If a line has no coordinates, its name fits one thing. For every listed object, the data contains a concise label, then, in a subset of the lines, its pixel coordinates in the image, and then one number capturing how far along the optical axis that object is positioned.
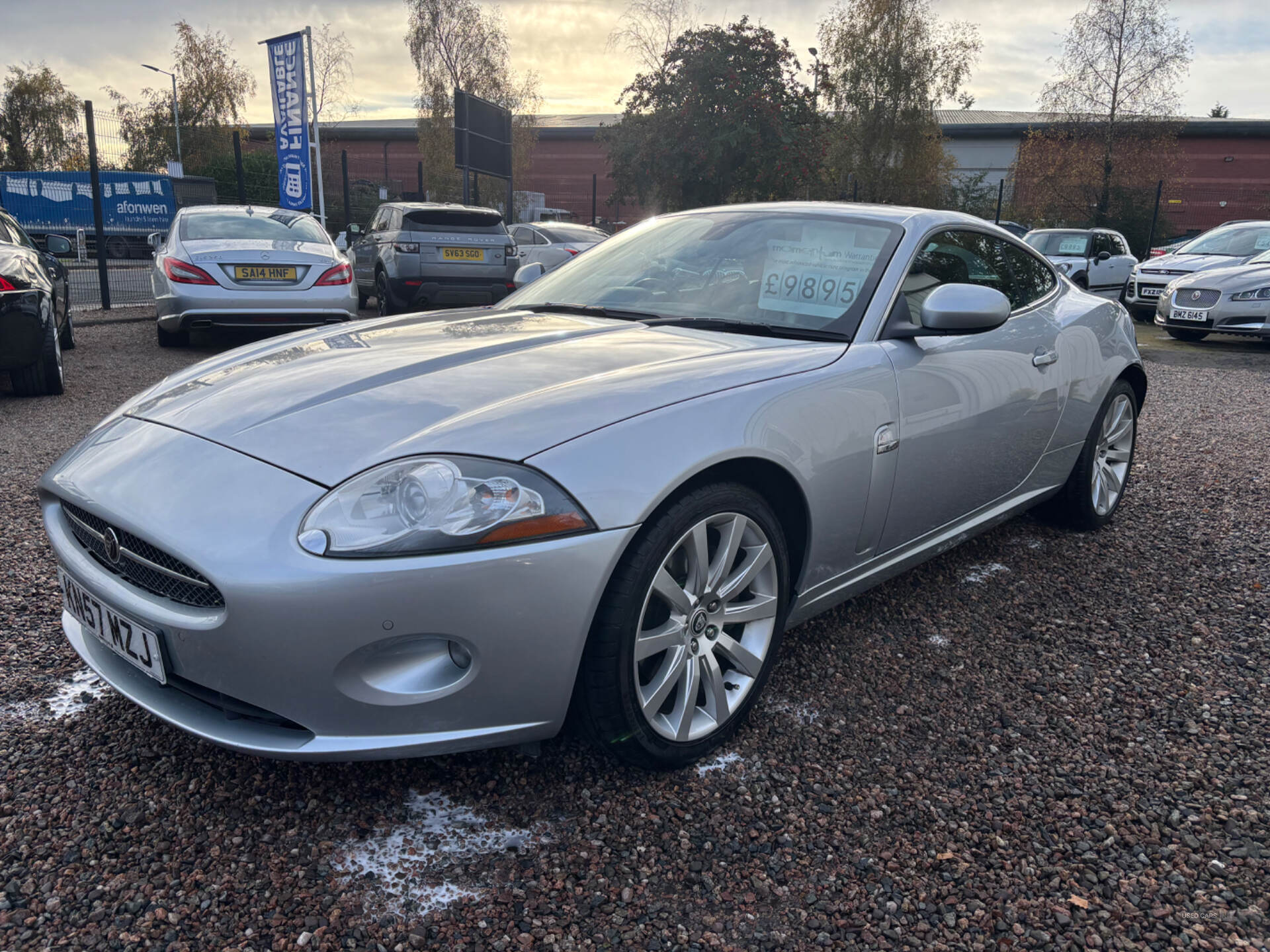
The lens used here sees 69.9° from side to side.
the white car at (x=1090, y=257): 14.80
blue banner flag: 16.64
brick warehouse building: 38.06
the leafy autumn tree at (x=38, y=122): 42.28
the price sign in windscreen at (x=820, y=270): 2.75
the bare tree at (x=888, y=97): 29.67
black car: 5.51
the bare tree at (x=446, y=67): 31.97
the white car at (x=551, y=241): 12.92
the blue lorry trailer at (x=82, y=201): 23.58
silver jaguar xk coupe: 1.71
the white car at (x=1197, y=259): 12.48
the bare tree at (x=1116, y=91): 26.98
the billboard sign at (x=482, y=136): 15.31
